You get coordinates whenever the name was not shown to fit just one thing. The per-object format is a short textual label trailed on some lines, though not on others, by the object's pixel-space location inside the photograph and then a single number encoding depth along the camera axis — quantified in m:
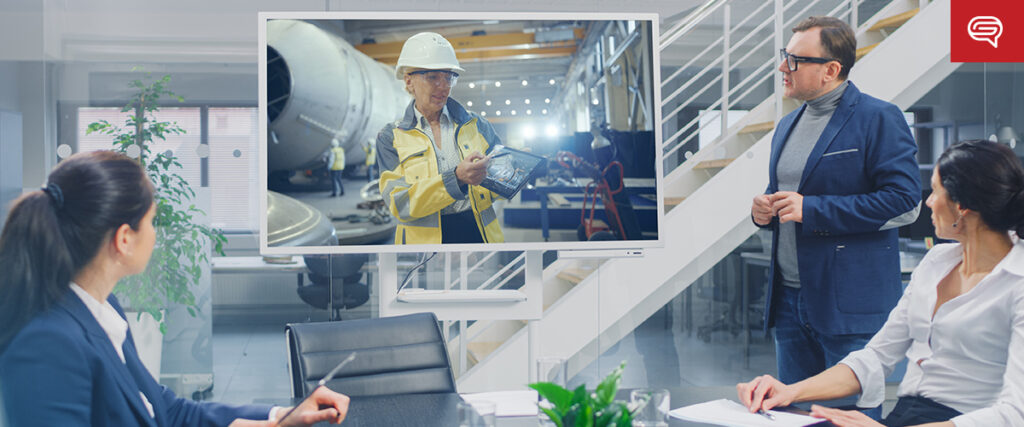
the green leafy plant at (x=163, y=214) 3.47
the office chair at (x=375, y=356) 1.95
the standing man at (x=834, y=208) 2.37
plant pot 3.44
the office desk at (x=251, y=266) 3.52
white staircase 3.44
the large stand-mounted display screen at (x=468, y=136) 2.77
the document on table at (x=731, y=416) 1.48
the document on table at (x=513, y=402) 1.59
